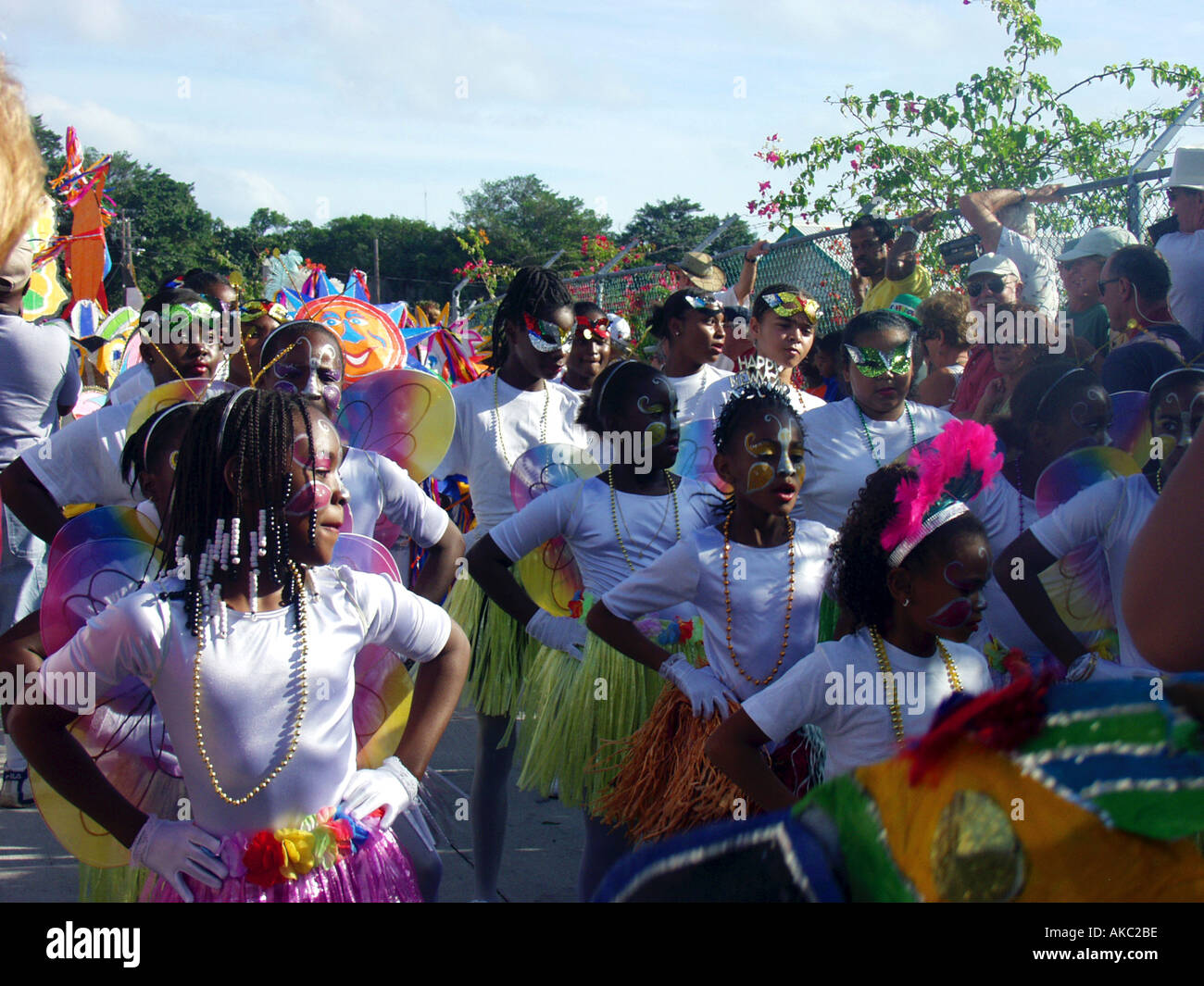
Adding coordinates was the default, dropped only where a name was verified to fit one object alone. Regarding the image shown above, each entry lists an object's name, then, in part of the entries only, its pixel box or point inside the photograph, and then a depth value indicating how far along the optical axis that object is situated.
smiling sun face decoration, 5.43
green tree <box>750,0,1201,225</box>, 6.29
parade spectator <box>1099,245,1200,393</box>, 4.35
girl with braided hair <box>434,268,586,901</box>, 3.81
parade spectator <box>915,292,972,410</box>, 5.21
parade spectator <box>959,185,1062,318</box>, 5.22
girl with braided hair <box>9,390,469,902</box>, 2.10
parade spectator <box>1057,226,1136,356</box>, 4.84
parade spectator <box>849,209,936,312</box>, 5.99
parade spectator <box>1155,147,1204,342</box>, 4.57
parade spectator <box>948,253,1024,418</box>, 4.93
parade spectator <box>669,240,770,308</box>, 6.89
